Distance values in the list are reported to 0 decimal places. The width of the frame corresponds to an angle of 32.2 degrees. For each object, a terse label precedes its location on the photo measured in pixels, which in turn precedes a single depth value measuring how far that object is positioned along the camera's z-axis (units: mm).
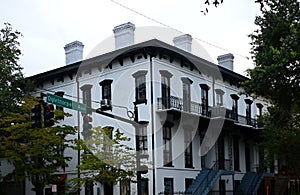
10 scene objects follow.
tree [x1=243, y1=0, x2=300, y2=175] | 21438
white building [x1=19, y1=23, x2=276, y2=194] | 30781
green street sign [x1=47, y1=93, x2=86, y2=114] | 17453
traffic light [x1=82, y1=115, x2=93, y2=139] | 19014
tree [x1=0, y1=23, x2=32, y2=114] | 32406
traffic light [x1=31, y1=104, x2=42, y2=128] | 17969
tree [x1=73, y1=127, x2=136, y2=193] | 26531
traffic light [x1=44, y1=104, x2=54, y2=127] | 17578
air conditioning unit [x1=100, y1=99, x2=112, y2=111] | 19719
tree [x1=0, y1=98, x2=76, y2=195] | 29438
